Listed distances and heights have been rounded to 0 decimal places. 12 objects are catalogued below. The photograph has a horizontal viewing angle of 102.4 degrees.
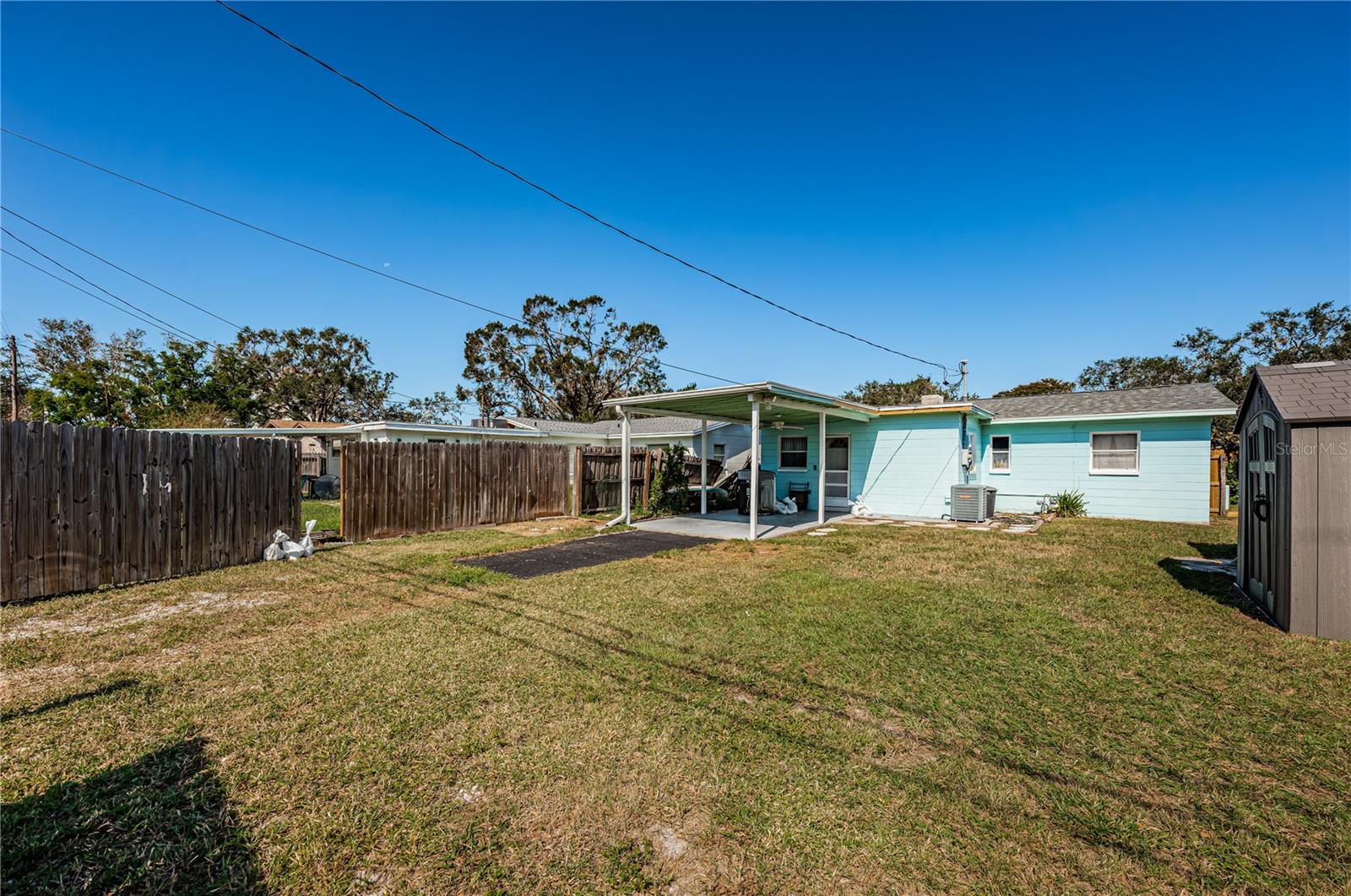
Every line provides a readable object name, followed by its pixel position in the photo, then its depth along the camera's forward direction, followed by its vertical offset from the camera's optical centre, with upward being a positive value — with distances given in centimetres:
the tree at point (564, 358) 3575 +612
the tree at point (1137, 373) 3219 +530
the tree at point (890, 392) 4606 +522
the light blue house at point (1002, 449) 1281 +5
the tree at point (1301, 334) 2541 +567
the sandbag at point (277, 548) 779 -145
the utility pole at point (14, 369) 2143 +332
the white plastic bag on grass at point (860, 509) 1430 -157
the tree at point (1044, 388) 4025 +477
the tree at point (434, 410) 4897 +366
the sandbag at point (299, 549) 793 -150
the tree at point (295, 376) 3309 +478
